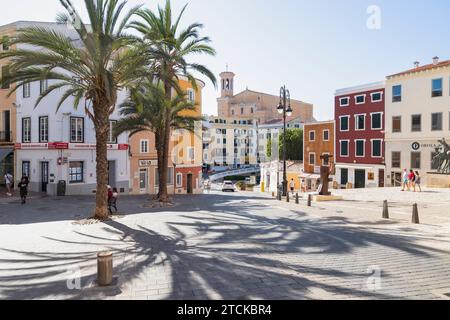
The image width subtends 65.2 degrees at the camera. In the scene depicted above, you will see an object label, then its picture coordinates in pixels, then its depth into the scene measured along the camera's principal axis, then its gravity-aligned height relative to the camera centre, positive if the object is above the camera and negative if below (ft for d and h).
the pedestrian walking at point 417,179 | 84.83 -4.94
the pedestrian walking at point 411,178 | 84.12 -4.53
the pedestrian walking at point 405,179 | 85.20 -4.86
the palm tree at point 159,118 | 70.23 +9.43
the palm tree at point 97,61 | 42.70 +12.84
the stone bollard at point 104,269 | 22.07 -6.79
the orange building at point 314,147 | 161.99 +6.10
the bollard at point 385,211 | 47.80 -7.05
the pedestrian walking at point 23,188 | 62.62 -4.66
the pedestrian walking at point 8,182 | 72.23 -4.09
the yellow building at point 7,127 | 88.22 +8.95
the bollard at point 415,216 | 43.91 -7.12
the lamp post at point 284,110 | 79.76 +11.71
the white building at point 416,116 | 112.98 +14.48
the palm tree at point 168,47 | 65.98 +22.08
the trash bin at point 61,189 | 80.48 -6.27
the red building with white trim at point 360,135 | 134.62 +9.80
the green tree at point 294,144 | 230.07 +10.42
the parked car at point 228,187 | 174.19 -13.21
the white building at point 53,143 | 82.74 +4.49
